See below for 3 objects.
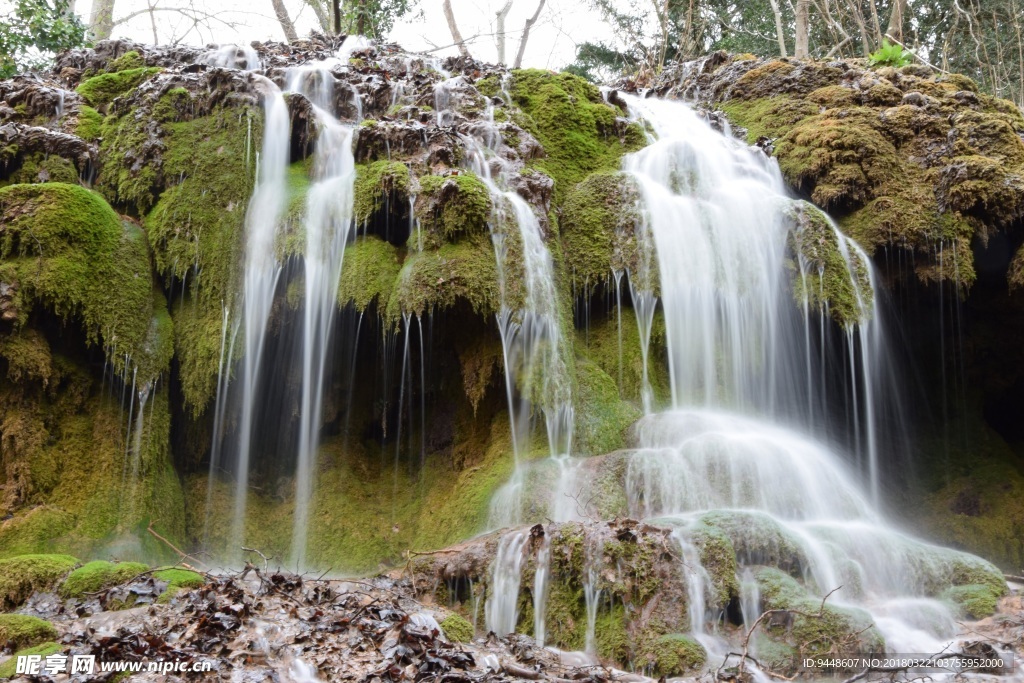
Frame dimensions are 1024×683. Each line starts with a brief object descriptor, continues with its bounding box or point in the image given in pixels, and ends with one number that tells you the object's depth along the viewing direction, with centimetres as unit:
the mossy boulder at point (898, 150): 1022
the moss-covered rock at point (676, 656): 525
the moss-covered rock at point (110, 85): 1157
